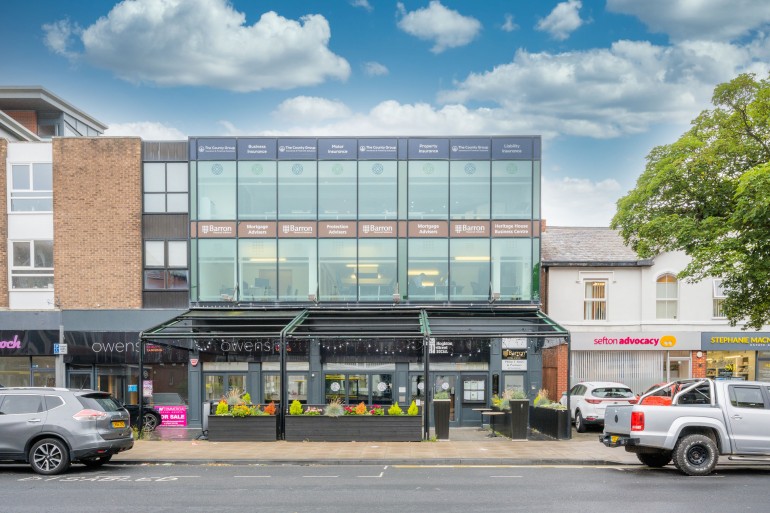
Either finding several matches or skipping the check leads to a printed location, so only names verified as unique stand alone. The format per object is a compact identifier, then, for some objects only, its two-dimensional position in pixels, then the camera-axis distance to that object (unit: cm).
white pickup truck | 1470
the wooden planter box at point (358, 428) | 2038
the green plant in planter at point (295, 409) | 2058
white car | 2425
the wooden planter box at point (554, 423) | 2114
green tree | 2020
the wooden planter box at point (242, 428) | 2045
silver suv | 1487
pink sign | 2769
